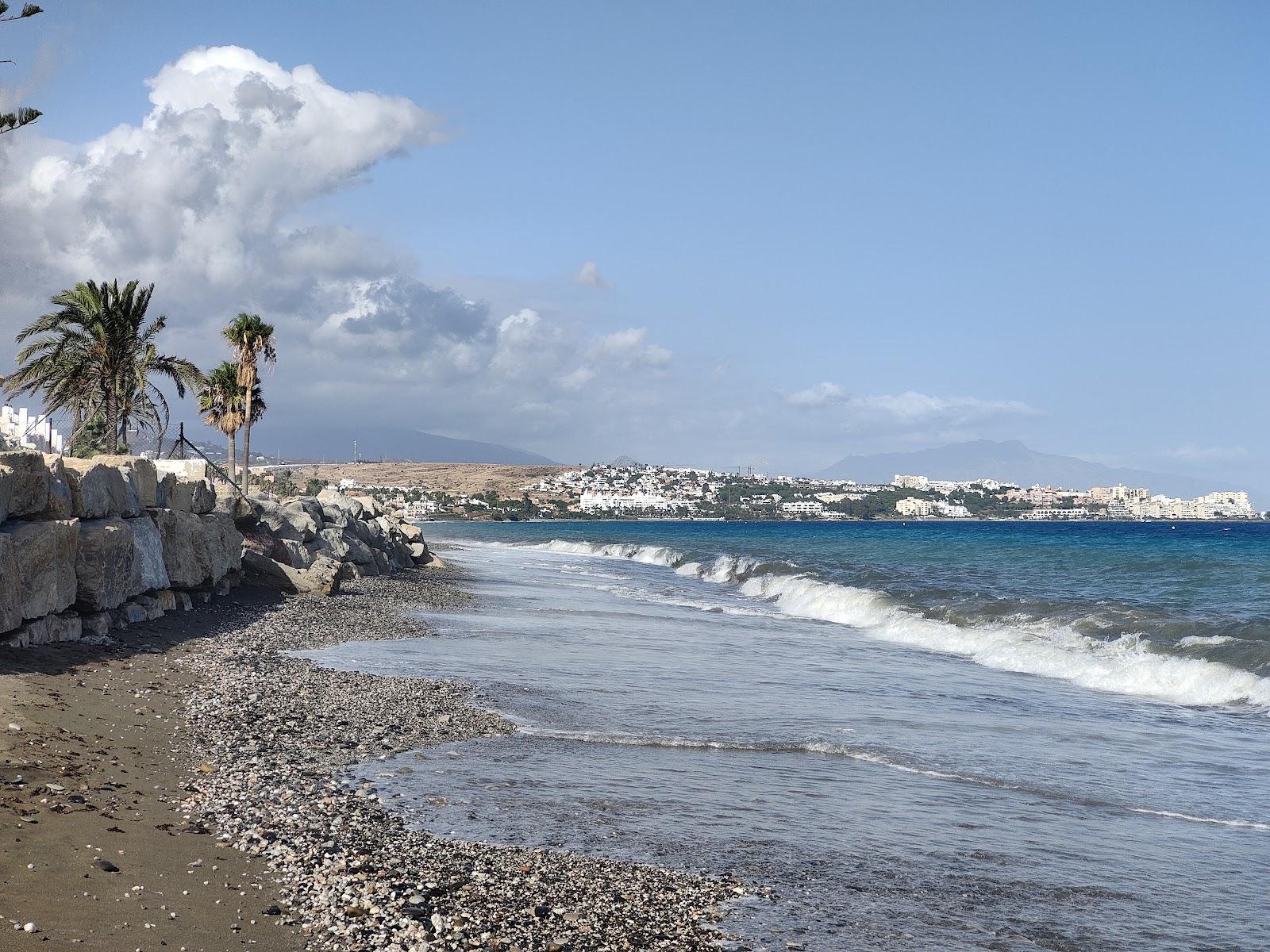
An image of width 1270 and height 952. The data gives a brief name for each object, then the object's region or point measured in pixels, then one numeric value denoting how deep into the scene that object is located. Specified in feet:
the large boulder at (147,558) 55.72
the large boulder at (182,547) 61.72
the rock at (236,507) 81.46
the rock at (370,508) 141.63
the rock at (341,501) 121.49
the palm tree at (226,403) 167.63
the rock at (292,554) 88.43
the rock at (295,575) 82.84
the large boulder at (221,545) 69.31
